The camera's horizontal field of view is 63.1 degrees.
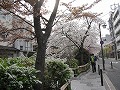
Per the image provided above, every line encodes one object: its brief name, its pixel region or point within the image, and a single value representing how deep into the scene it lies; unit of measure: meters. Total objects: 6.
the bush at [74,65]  7.64
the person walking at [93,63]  9.62
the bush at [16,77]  2.06
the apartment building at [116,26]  31.01
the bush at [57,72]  3.88
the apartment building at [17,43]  4.64
